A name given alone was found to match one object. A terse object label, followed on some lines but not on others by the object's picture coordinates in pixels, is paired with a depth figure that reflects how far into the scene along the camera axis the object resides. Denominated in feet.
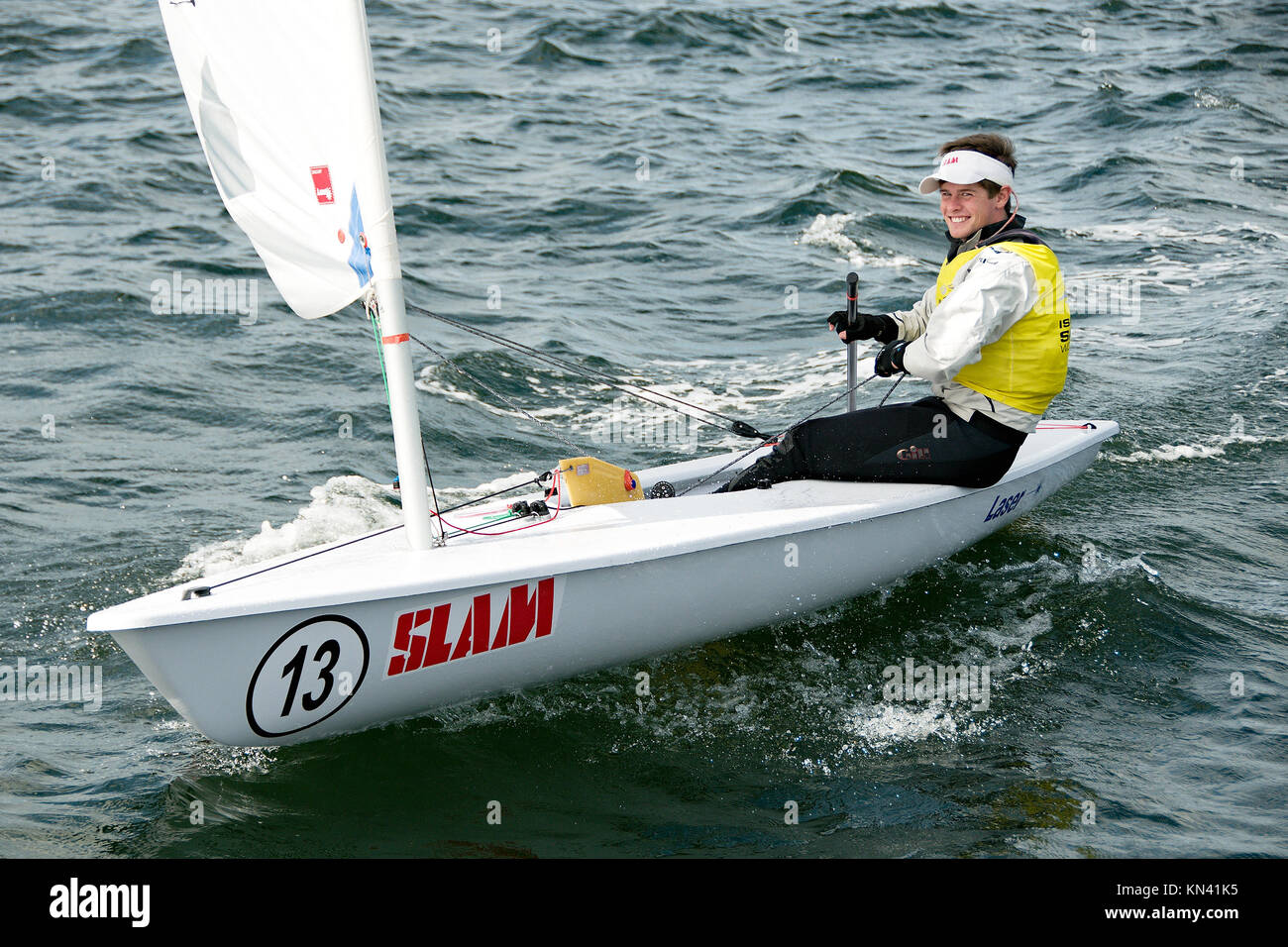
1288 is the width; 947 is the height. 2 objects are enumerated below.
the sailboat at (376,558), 20.68
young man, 25.39
